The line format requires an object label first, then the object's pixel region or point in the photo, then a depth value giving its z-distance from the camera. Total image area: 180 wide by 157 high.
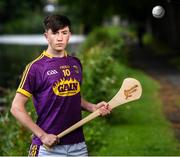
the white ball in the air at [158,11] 3.59
